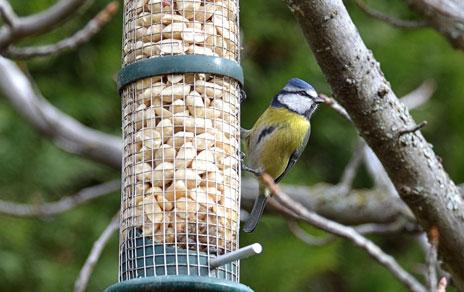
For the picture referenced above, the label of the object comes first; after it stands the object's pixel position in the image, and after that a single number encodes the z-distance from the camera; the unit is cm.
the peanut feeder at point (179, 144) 675
